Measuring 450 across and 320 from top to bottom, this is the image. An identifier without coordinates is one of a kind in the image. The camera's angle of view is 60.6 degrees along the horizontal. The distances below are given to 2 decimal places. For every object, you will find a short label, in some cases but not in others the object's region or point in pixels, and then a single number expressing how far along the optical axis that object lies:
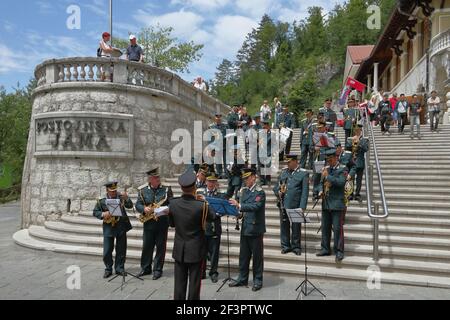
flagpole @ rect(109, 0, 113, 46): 16.32
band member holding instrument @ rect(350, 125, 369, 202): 9.46
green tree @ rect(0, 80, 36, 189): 35.56
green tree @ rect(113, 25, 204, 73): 38.19
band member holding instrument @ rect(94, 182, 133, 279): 7.22
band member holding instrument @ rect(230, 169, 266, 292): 6.44
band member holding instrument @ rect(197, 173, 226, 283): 6.88
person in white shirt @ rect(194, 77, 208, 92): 17.59
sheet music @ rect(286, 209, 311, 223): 6.32
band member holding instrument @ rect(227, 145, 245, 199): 9.62
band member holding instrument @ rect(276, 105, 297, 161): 12.76
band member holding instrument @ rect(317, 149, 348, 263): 7.23
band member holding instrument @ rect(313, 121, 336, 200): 9.41
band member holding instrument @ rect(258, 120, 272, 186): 11.29
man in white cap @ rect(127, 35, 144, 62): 12.91
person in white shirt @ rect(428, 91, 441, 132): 14.44
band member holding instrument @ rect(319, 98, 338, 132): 12.38
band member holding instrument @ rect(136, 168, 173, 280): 7.24
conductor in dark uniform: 4.97
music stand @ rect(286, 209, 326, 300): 6.23
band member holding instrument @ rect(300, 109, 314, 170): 11.37
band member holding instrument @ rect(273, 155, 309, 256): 7.59
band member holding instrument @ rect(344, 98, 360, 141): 12.62
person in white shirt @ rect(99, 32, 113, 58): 12.39
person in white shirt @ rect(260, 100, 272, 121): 16.80
